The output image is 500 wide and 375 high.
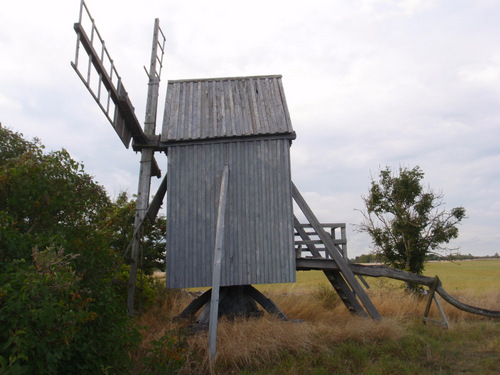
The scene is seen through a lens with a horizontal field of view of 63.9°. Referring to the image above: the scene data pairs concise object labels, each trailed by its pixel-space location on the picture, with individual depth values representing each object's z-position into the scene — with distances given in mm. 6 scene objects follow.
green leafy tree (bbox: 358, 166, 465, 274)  16547
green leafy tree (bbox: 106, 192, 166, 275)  13508
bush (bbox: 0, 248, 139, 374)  3924
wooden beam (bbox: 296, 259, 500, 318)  10297
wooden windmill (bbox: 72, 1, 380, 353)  9586
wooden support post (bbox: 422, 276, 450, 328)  10312
